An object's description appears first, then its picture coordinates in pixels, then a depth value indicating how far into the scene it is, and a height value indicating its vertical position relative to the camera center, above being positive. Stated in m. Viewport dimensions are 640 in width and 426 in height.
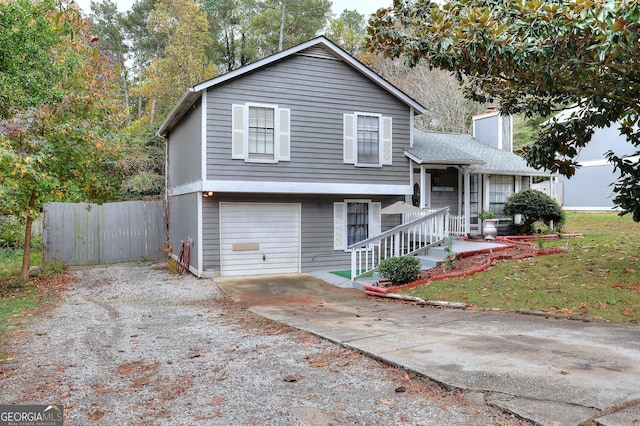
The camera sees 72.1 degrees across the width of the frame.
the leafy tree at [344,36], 29.03 +11.40
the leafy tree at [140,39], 31.98 +12.52
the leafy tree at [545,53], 6.11 +2.40
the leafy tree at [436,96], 26.70 +6.84
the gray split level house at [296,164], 11.65 +1.27
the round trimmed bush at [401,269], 9.68 -1.37
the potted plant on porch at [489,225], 14.09 -0.57
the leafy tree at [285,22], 28.75 +12.27
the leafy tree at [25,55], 8.19 +3.07
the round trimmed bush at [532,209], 14.84 -0.05
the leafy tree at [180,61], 23.27 +7.86
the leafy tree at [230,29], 30.36 +12.66
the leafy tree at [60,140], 8.95 +1.56
